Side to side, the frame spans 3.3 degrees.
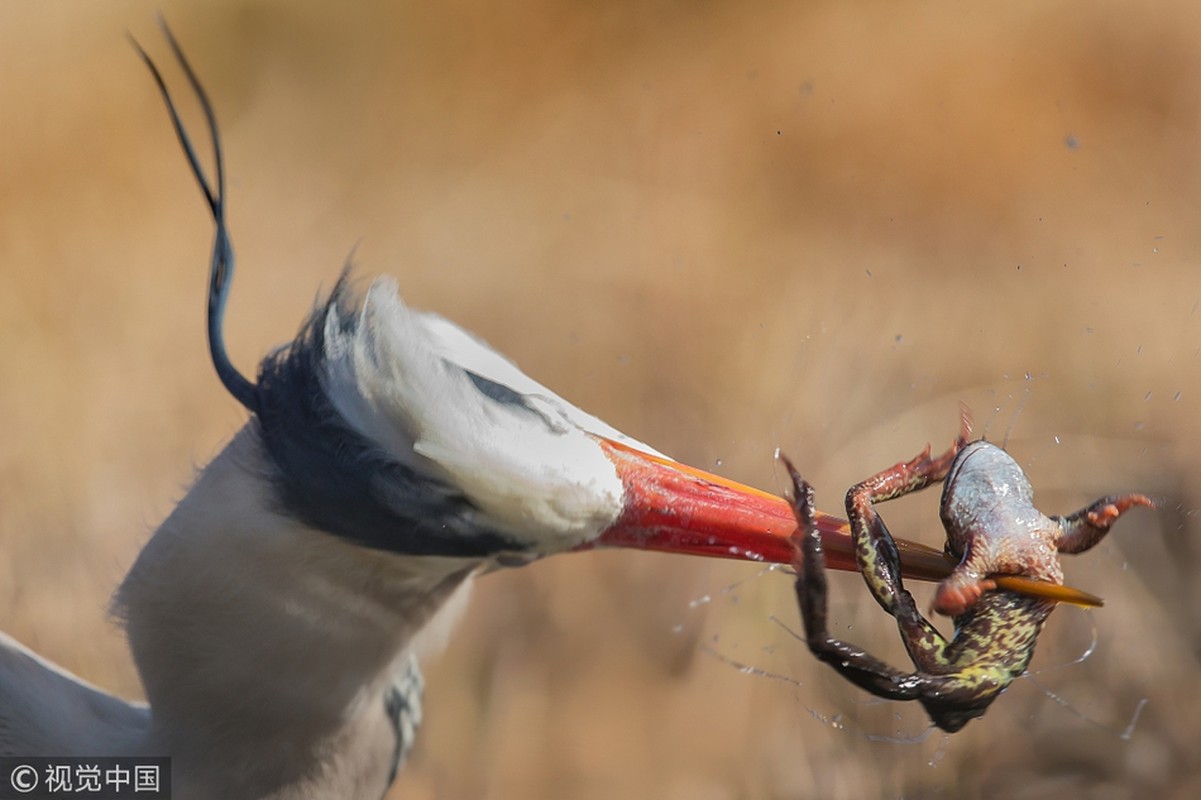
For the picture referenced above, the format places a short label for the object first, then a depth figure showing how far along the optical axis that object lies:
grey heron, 5.18
